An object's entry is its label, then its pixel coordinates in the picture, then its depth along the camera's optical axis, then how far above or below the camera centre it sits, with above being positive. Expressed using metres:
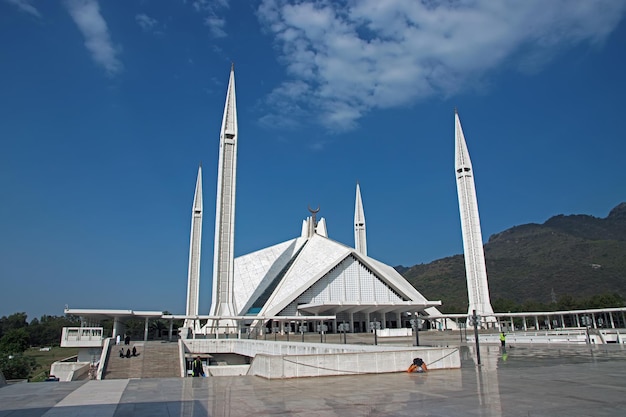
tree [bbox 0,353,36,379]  28.66 -1.91
